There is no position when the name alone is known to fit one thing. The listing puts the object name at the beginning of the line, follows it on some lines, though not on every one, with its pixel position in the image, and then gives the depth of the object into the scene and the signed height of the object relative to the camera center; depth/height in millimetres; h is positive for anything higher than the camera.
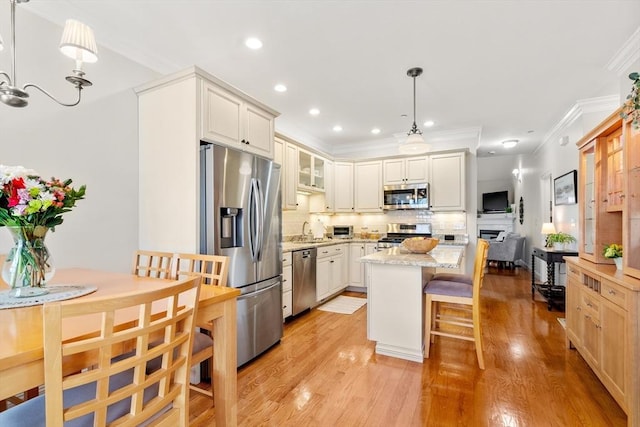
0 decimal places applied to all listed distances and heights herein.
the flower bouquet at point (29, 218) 1223 -10
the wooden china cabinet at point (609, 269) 1767 -403
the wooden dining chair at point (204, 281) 1520 -393
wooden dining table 806 -378
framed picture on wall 4320 +414
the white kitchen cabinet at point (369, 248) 5052 -543
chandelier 1412 +811
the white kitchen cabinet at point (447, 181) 4844 +552
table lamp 4746 -216
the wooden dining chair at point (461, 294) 2484 -665
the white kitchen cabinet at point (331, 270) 4227 -821
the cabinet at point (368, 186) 5434 +529
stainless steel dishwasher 3676 -814
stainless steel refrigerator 2299 -134
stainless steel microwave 5027 +325
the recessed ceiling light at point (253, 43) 2518 +1462
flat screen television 8930 +420
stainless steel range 5184 -290
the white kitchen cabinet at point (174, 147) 2268 +548
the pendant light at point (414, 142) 3069 +744
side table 4062 -989
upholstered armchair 7047 -816
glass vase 1304 -206
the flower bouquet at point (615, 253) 2221 -287
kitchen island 2596 -773
